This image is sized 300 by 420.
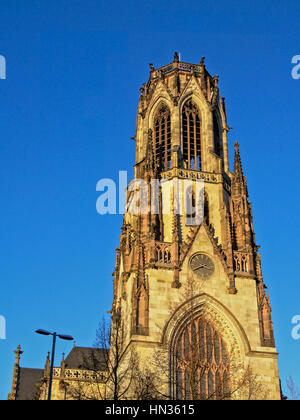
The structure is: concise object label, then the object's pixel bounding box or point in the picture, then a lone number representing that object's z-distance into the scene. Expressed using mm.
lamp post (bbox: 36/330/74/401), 21969
